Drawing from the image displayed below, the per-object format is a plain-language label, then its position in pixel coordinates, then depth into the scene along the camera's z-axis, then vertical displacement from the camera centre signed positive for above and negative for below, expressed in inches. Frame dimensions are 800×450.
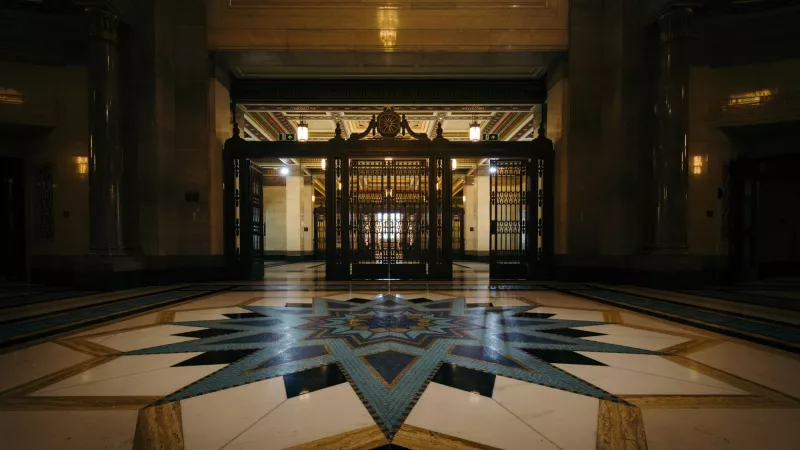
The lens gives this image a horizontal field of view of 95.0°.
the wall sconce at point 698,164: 237.9 +33.2
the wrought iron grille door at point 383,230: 287.1 -10.5
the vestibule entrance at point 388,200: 278.7 +14.1
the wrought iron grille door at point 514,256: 285.3 -31.7
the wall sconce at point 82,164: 251.6 +38.5
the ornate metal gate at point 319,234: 663.1 -30.1
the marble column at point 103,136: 218.4 +50.5
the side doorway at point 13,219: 270.4 +1.2
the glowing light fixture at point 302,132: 332.5 +78.4
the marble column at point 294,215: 605.3 +5.6
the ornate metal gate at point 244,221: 277.4 -1.6
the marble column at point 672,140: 221.0 +45.7
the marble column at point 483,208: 581.9 +14.3
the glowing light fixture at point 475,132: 333.7 +78.2
